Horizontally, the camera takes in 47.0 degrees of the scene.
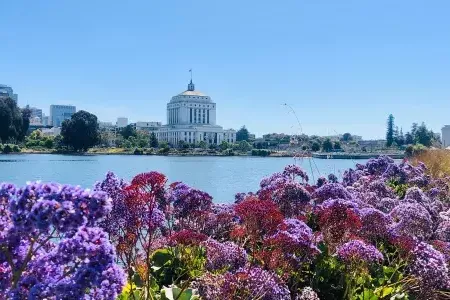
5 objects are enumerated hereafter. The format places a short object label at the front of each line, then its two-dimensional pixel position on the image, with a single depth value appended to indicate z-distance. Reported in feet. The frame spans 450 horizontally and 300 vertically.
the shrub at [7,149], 335.06
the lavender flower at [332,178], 35.92
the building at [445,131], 341.51
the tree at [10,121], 353.72
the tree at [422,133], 348.45
